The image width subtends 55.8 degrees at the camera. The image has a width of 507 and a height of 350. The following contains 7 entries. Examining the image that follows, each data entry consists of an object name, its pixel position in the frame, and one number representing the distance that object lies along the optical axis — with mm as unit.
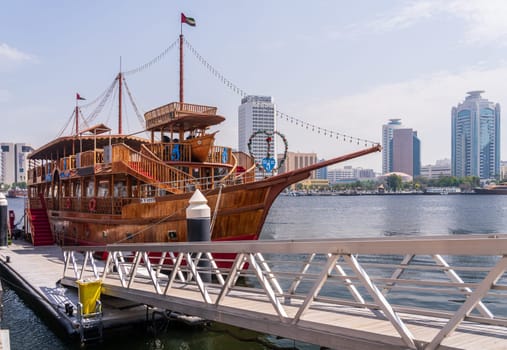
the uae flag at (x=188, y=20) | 25456
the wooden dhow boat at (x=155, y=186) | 18531
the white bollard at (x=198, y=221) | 13609
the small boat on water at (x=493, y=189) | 172638
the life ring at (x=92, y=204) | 23630
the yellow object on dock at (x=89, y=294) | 11664
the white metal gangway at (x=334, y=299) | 5540
